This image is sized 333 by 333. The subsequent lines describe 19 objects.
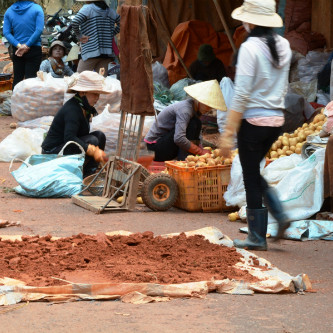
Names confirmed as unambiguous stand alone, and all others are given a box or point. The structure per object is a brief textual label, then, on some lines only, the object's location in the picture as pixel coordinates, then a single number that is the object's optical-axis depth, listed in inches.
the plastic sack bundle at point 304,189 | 464.7
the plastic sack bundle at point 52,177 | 547.3
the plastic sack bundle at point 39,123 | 757.7
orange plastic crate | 503.6
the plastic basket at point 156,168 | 577.1
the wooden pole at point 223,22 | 835.0
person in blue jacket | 893.5
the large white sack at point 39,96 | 791.9
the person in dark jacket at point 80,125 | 569.4
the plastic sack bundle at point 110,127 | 688.6
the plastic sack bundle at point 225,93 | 657.6
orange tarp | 999.6
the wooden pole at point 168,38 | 941.6
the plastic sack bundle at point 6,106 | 980.8
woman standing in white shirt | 372.2
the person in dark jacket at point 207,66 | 862.0
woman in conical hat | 538.4
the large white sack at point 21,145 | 683.7
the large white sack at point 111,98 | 765.4
